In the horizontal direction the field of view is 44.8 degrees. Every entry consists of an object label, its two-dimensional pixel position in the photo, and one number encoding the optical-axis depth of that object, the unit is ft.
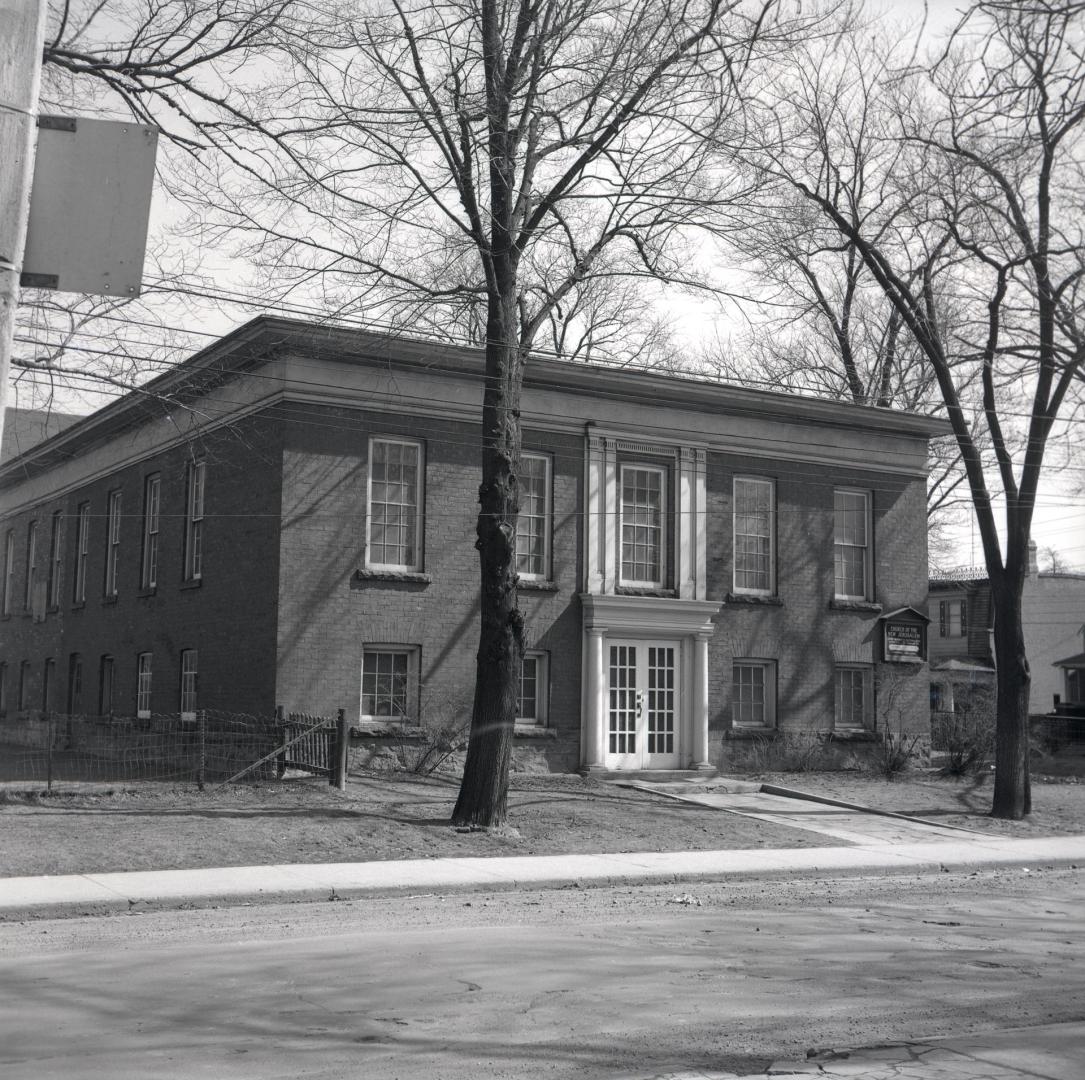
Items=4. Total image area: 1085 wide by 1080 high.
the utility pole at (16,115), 12.17
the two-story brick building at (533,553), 75.66
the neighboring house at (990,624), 187.93
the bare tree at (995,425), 69.41
